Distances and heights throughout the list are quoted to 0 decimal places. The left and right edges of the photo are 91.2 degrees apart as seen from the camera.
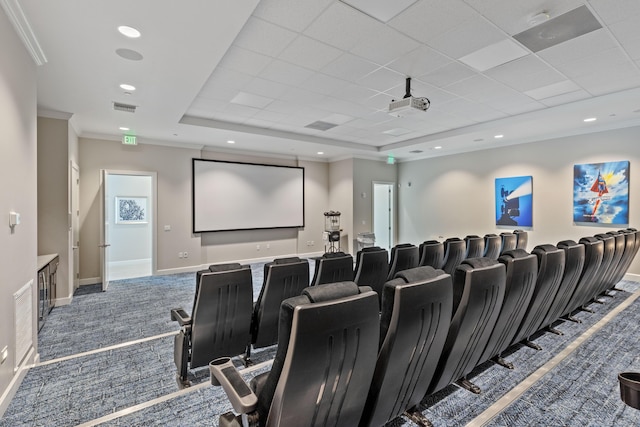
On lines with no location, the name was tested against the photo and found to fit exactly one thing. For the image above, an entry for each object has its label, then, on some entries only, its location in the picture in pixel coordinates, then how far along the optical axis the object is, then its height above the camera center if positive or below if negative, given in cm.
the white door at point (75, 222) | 500 -18
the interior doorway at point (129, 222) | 825 -30
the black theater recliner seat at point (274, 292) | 259 -68
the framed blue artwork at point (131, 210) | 839 +3
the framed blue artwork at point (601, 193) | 554 +32
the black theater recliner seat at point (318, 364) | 113 -60
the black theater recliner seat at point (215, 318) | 231 -84
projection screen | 720 +37
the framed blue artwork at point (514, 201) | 677 +21
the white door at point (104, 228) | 536 -30
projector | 368 +125
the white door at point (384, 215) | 973 -14
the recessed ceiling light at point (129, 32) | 253 +148
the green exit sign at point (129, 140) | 605 +138
